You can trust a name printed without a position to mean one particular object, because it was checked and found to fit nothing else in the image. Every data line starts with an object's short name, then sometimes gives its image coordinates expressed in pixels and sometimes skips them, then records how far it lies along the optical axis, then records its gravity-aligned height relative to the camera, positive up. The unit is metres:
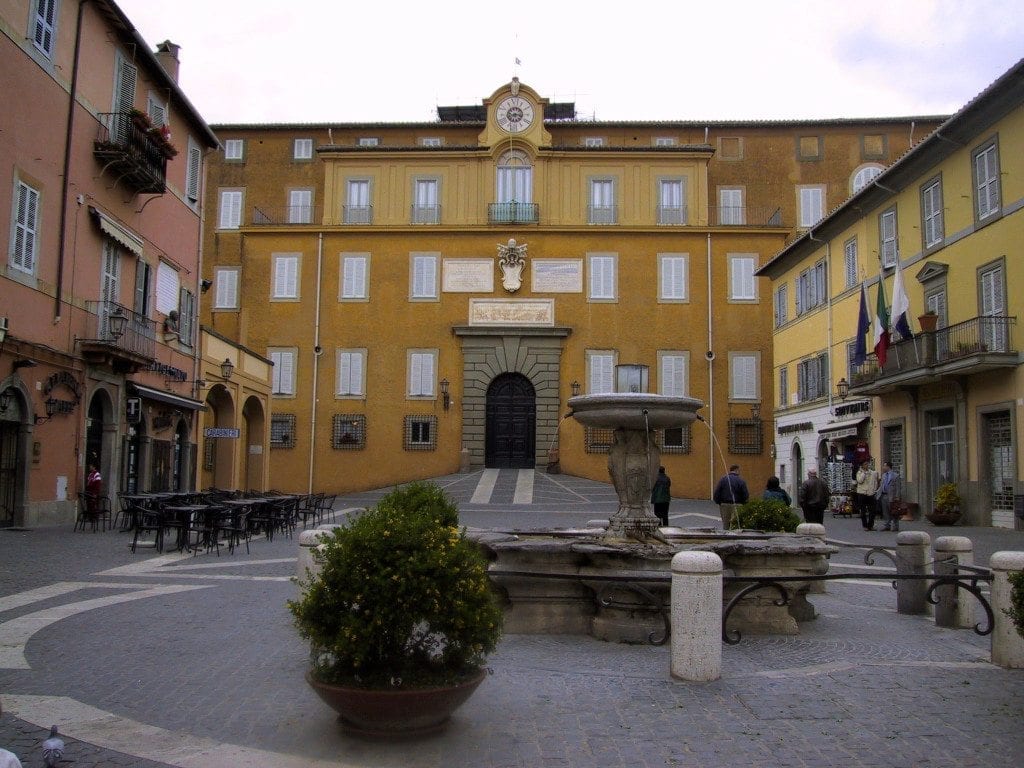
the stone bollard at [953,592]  8.52 -1.03
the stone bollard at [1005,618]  6.84 -1.01
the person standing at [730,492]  17.77 -0.24
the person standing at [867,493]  22.23 -0.28
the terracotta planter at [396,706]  4.82 -1.22
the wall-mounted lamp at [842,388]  29.12 +2.94
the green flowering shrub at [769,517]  11.54 -0.46
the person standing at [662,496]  18.31 -0.34
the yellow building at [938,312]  21.00 +4.55
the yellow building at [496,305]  36.41 +6.89
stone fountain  7.87 -0.76
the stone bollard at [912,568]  9.36 -0.87
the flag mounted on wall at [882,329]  24.91 +4.11
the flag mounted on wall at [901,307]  24.27 +4.59
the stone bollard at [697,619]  6.29 -0.94
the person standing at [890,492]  21.63 -0.25
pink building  17.42 +4.55
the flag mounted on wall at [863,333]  26.33 +4.22
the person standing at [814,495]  18.80 -0.29
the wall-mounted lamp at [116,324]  19.72 +3.12
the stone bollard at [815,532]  11.02 -0.63
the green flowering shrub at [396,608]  4.79 -0.70
